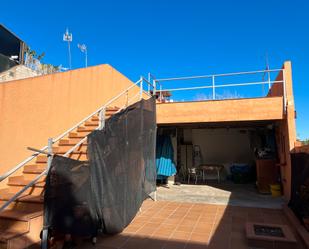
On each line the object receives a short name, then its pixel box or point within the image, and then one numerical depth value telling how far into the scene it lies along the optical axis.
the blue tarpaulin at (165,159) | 8.33
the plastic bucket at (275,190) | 7.18
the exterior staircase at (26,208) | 3.01
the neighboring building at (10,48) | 8.47
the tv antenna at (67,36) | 11.50
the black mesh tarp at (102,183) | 3.06
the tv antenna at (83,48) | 10.95
